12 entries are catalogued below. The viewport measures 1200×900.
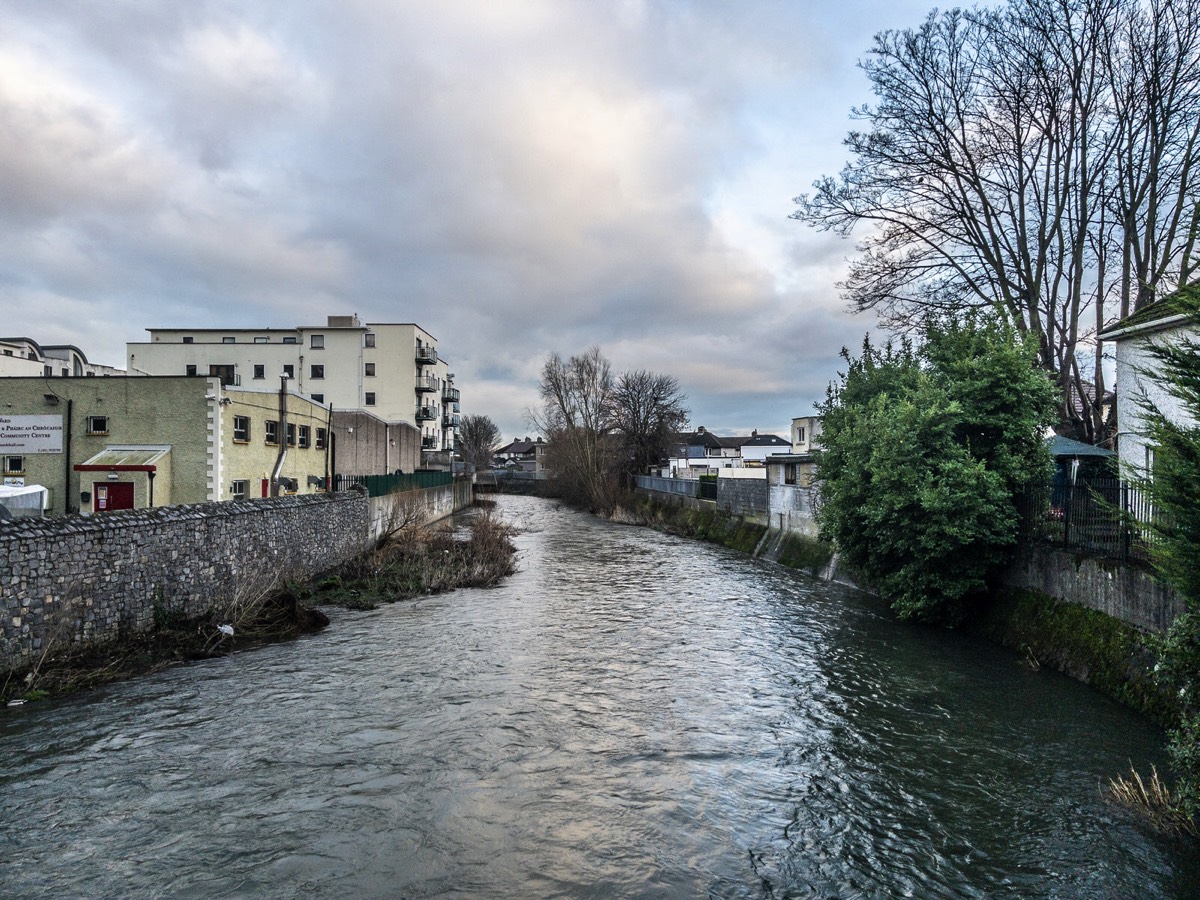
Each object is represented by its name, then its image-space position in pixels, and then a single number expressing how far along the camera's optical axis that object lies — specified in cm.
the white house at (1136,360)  1363
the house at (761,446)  10112
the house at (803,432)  5128
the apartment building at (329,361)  5428
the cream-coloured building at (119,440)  2233
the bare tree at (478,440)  10625
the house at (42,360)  3853
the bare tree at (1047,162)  1773
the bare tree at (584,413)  5969
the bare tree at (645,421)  6600
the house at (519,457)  12418
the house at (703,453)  7125
